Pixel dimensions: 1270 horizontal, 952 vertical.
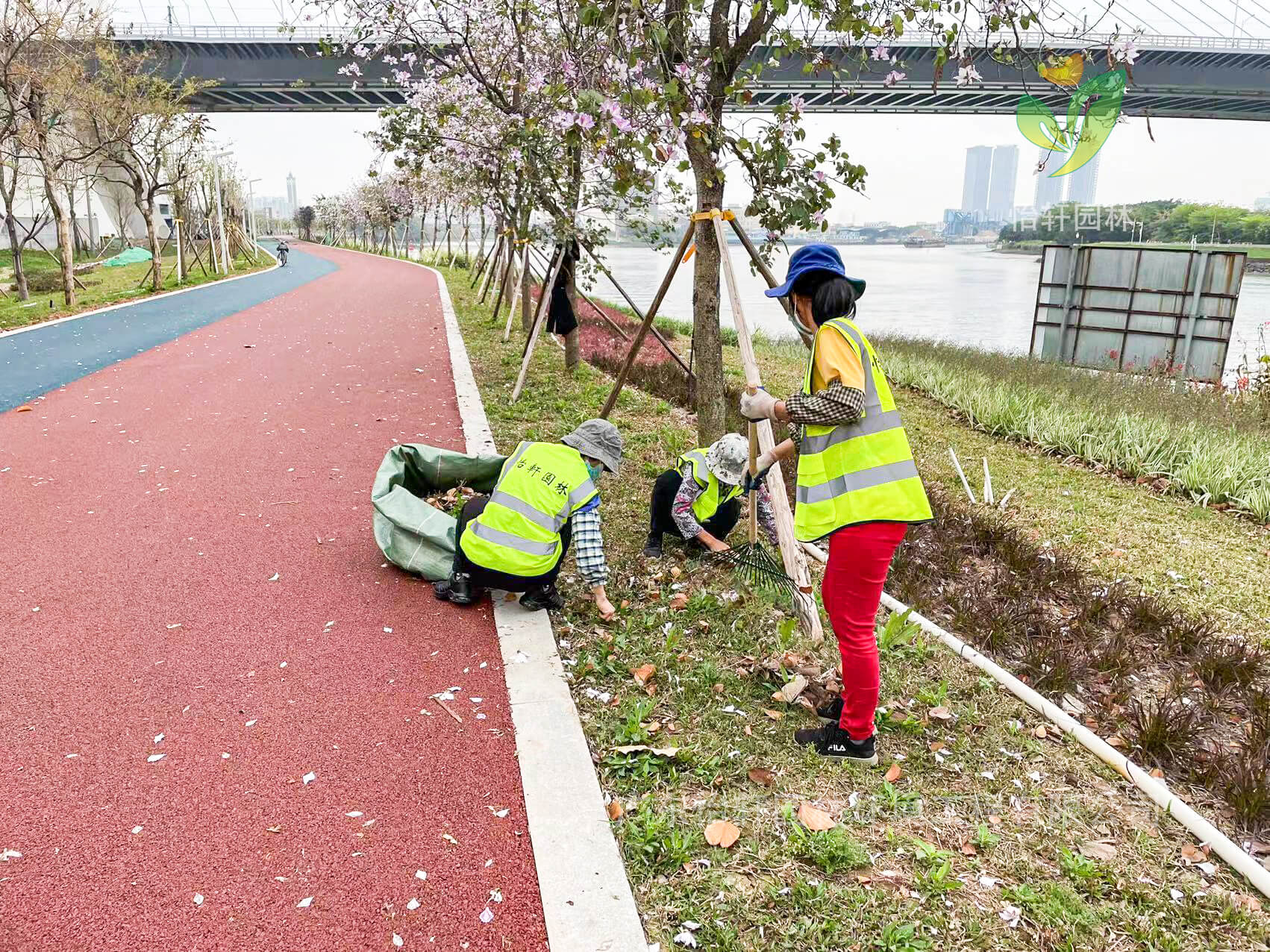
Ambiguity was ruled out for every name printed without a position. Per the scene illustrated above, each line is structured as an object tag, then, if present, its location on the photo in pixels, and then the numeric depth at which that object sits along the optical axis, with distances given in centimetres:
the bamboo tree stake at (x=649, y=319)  605
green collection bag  480
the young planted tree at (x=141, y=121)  1912
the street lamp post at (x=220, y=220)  2638
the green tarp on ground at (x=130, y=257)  3253
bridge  2667
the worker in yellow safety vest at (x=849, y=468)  301
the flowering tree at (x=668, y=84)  461
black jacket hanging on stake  991
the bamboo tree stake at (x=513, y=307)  1312
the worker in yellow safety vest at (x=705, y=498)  473
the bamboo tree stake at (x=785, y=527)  430
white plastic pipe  282
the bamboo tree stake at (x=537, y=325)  923
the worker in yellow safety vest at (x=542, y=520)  417
